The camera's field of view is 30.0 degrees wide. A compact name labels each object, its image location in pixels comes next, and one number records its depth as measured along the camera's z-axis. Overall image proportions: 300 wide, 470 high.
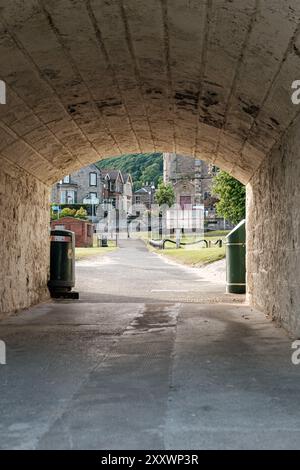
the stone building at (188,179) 96.81
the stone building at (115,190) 98.38
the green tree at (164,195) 91.00
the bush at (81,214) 73.06
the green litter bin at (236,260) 15.23
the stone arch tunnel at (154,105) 5.71
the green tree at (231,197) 33.66
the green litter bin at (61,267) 14.06
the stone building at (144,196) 126.50
